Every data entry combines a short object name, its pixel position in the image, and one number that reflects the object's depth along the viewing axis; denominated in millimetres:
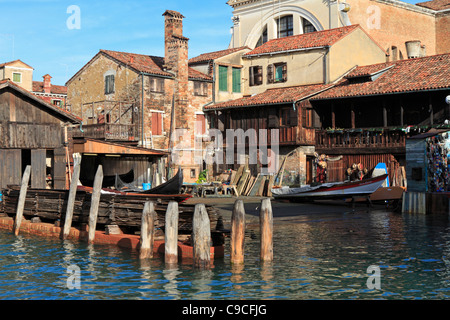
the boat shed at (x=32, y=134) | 24453
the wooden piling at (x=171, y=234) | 12406
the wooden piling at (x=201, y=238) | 12016
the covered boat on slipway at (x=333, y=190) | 25734
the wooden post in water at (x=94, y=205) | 15531
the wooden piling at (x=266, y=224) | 12312
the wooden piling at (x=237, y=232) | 11984
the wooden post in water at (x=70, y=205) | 16766
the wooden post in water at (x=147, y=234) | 13250
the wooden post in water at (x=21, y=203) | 18688
